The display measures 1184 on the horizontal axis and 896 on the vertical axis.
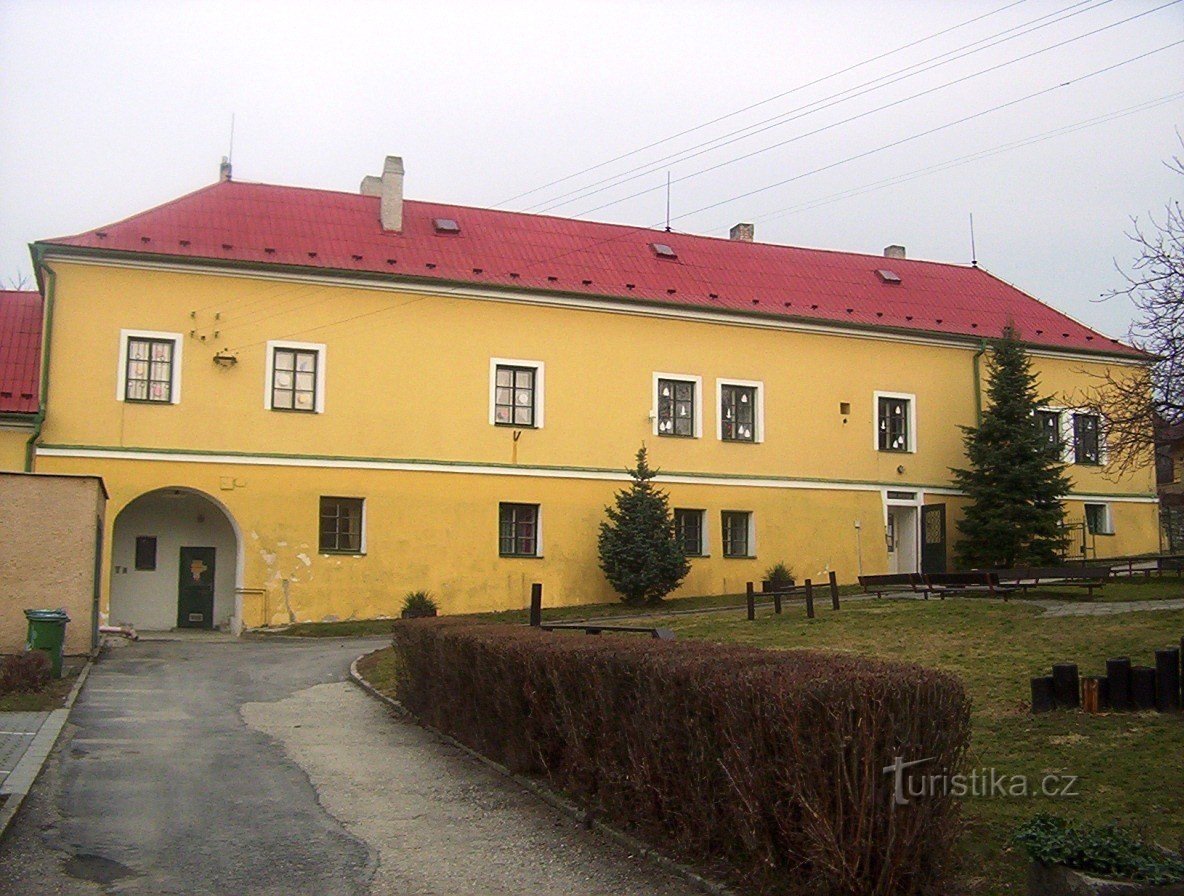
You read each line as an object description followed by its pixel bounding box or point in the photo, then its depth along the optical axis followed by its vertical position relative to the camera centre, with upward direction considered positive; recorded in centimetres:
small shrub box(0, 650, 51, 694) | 1672 -139
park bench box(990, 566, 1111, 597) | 2408 +6
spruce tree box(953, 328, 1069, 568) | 3619 +277
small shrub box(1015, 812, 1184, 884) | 638 -140
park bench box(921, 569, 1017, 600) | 2520 -12
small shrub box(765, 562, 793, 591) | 3497 -2
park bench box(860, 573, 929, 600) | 2712 -15
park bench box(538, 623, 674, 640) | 1229 -59
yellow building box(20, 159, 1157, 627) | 3048 +451
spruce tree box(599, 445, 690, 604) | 3269 +64
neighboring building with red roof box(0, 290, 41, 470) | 2942 +477
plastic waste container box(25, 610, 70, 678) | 1864 -95
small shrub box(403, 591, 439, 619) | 3073 -84
